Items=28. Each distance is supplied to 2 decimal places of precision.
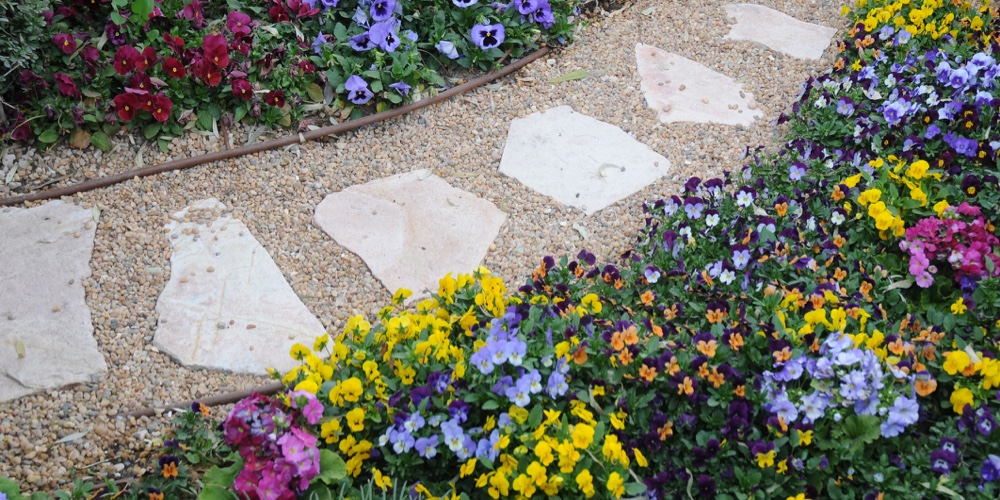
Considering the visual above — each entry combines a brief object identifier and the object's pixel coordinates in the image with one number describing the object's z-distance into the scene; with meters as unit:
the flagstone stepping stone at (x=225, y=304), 2.46
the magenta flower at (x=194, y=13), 3.25
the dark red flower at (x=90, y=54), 3.06
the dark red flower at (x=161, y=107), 3.07
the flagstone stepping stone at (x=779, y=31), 3.85
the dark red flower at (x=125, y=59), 3.08
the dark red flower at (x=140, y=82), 3.06
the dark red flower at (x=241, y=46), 3.19
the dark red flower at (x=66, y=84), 3.00
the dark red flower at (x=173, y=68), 3.08
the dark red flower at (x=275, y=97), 3.19
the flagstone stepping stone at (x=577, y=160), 3.08
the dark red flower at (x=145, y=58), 3.07
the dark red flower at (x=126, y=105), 3.03
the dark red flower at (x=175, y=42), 3.09
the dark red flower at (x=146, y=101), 3.06
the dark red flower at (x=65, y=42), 3.06
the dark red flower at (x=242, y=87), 3.14
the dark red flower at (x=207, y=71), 3.10
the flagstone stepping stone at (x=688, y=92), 3.42
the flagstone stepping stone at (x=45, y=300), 2.36
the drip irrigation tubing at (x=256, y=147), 2.95
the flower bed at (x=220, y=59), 3.06
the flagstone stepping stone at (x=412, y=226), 2.76
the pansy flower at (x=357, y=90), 3.26
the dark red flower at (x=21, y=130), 3.03
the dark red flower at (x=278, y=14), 3.36
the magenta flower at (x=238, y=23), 3.19
